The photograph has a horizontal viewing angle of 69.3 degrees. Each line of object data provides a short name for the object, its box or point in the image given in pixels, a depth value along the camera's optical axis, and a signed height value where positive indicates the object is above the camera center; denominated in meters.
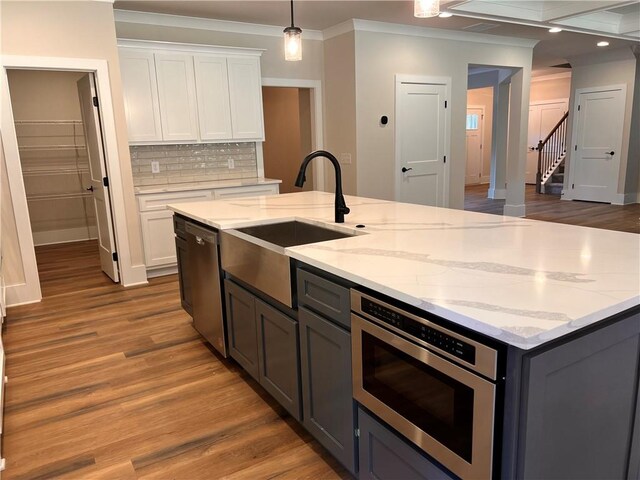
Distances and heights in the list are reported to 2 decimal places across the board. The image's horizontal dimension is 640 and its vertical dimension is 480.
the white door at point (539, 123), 11.38 +0.43
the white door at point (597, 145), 8.48 -0.12
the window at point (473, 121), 12.33 +0.56
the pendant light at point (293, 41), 2.92 +0.67
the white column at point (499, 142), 8.48 -0.01
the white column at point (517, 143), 7.09 -0.03
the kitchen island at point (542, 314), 1.13 -0.43
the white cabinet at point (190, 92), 4.64 +0.62
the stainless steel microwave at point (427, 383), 1.18 -0.69
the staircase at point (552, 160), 10.64 -0.47
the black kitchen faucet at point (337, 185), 2.33 -0.20
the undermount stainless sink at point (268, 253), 2.05 -0.52
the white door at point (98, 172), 4.41 -0.17
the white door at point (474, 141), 12.34 +0.03
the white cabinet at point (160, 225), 4.68 -0.72
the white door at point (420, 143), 5.98 +0.02
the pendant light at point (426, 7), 2.10 +0.61
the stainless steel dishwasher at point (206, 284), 2.78 -0.84
